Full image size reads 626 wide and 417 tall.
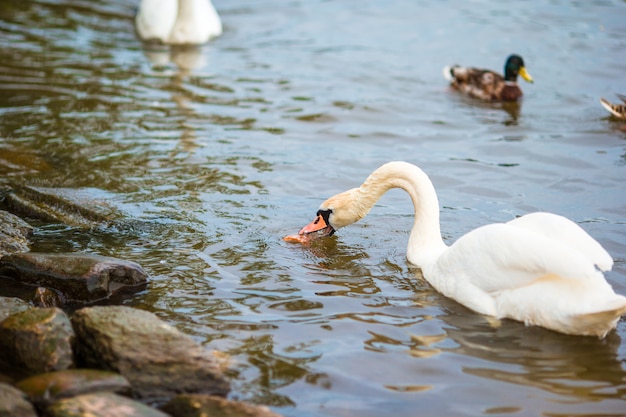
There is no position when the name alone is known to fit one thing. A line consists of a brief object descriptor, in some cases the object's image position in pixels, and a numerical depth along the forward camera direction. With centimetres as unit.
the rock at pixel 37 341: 537
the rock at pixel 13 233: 730
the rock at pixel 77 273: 655
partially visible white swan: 1620
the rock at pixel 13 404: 469
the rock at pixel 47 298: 641
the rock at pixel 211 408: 489
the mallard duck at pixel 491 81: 1303
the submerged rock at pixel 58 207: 813
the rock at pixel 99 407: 470
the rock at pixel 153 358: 530
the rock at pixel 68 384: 496
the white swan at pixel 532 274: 598
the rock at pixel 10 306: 599
